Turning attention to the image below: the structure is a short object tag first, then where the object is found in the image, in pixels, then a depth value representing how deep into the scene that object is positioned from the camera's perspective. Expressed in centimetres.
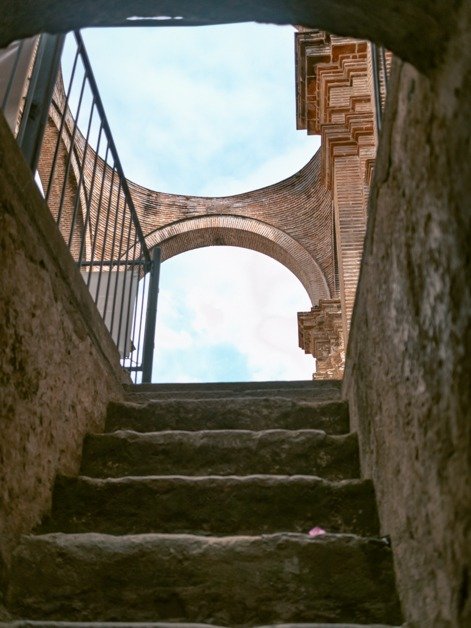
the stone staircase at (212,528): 165
